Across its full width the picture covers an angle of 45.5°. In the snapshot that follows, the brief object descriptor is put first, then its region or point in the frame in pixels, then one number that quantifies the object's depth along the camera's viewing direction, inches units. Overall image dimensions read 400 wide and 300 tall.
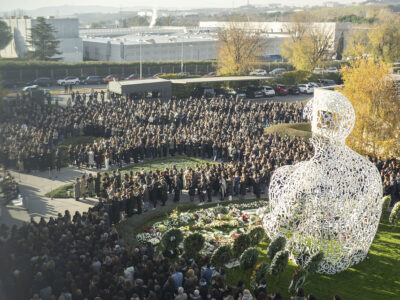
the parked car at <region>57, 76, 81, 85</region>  2214.8
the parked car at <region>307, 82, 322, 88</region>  2091.0
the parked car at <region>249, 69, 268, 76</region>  2414.6
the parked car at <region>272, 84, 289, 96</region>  2001.7
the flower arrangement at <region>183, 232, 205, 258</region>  599.5
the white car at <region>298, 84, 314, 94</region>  2062.0
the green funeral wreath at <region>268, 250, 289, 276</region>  557.6
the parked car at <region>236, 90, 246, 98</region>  1855.7
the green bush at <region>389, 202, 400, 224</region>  731.4
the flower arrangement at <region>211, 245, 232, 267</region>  576.4
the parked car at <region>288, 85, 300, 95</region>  2031.3
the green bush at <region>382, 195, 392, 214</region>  774.8
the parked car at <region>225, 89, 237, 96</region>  1852.9
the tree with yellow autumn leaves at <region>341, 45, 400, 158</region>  991.6
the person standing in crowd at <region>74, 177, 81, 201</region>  842.2
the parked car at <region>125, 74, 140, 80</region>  2359.3
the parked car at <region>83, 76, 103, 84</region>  2297.0
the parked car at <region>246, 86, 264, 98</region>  1899.6
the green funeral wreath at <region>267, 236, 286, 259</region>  594.2
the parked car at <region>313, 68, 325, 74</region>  2662.4
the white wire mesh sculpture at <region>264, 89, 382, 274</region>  571.2
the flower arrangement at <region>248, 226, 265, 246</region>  621.8
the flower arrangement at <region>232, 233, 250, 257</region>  603.8
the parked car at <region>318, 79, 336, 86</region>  2194.9
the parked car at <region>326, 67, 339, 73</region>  2763.3
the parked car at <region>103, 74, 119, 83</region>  2321.6
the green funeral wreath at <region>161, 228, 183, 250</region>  619.8
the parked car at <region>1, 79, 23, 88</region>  2016.0
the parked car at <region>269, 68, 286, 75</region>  2613.2
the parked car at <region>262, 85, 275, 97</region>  1941.4
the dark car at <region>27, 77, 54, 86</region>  2170.3
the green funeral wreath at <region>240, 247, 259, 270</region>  571.8
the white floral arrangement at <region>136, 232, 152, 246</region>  675.1
